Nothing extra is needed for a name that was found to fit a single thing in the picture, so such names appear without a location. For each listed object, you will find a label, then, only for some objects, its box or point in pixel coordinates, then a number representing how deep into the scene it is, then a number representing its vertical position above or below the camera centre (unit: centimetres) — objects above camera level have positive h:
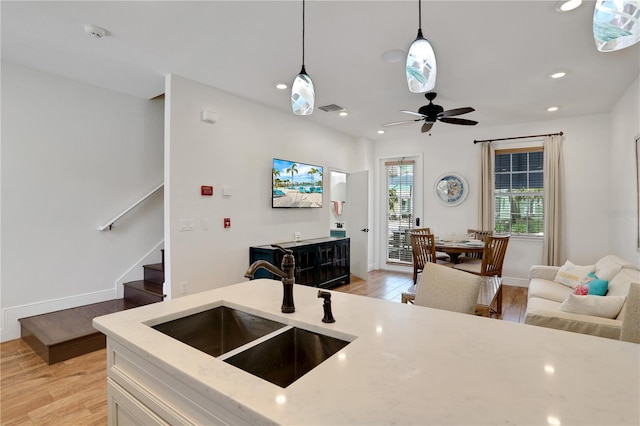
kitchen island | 73 -44
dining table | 438 -45
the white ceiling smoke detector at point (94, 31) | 262 +149
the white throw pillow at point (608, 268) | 305 -53
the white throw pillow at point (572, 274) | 362 -68
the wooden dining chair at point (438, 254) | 507 -69
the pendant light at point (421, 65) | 140 +64
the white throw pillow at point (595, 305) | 215 -61
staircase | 285 -109
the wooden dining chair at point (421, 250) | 451 -51
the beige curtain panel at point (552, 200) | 516 +22
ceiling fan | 398 +122
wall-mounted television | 477 +45
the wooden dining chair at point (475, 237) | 517 -39
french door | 666 +20
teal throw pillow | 282 -64
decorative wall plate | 607 +47
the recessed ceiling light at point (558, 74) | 351 +152
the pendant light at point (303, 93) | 176 +65
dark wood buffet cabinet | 430 -69
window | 554 +39
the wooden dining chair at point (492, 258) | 429 -60
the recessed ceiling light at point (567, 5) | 228 +149
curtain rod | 522 +130
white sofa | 204 -68
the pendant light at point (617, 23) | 99 +60
